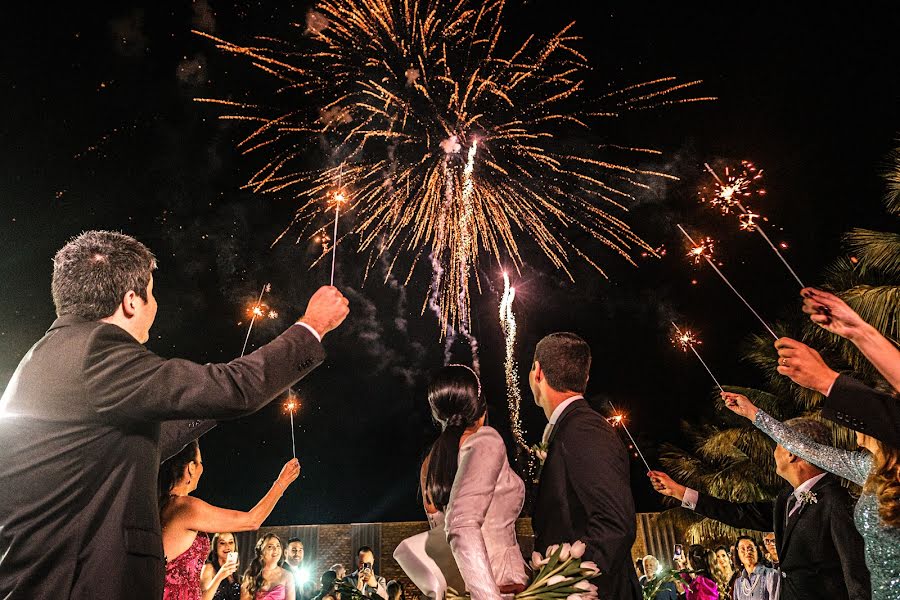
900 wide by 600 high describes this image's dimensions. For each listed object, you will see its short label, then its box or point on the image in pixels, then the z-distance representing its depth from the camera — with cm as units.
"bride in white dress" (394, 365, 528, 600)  274
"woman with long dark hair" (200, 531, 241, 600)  576
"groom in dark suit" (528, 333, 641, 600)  295
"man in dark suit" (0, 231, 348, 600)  209
